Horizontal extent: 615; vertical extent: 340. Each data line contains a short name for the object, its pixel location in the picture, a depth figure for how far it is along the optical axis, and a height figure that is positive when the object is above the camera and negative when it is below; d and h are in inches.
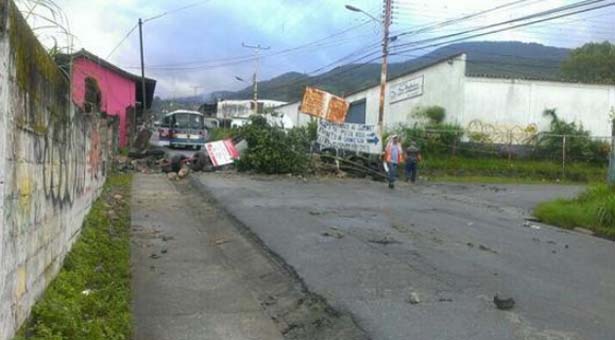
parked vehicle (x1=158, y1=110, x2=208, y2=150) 1612.9 +4.5
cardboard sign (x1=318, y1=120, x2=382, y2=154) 1148.5 -1.7
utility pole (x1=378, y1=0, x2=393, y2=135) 1229.1 +157.9
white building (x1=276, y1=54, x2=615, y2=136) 1378.0 +83.0
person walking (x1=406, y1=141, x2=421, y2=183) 1071.0 -35.9
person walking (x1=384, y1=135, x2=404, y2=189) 939.3 -26.8
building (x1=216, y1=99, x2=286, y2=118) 3346.5 +126.2
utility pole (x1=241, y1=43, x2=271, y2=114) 2452.0 +180.0
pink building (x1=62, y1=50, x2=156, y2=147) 1513.4 +87.0
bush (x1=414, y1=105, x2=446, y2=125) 1390.3 +45.8
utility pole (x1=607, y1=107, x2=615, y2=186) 699.1 -24.4
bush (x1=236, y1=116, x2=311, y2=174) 1058.1 -24.6
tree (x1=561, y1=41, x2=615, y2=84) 2662.4 +302.1
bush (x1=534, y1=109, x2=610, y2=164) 1354.6 -12.4
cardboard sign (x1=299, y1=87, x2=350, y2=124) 1162.6 +48.7
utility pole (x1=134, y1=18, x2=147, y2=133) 1852.9 +121.0
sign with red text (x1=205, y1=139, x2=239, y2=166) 1083.3 -31.6
